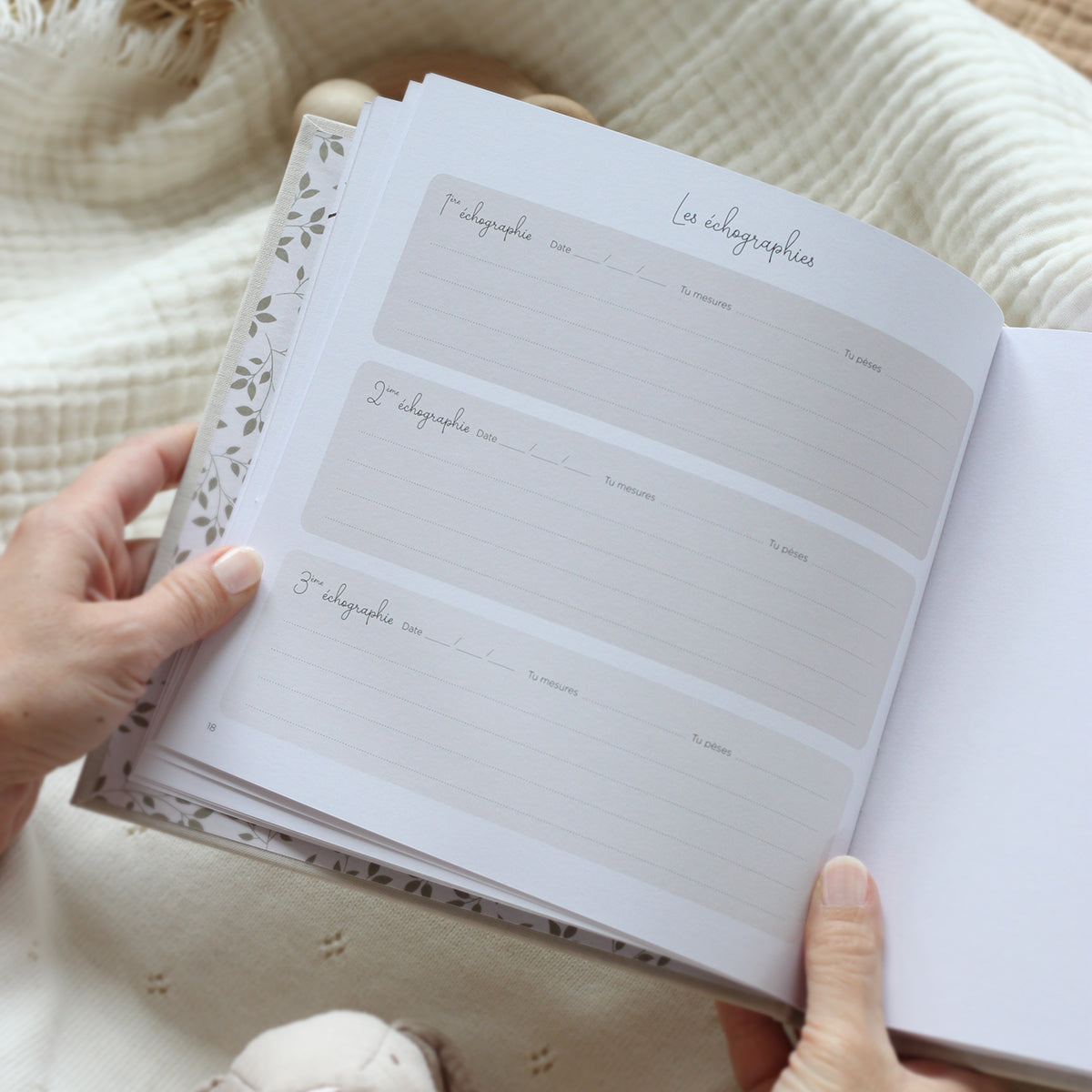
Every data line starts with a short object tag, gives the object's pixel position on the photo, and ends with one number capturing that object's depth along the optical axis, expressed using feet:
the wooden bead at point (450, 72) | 2.28
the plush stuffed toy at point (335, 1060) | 1.66
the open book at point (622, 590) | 1.52
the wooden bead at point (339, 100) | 2.17
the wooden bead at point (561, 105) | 2.18
